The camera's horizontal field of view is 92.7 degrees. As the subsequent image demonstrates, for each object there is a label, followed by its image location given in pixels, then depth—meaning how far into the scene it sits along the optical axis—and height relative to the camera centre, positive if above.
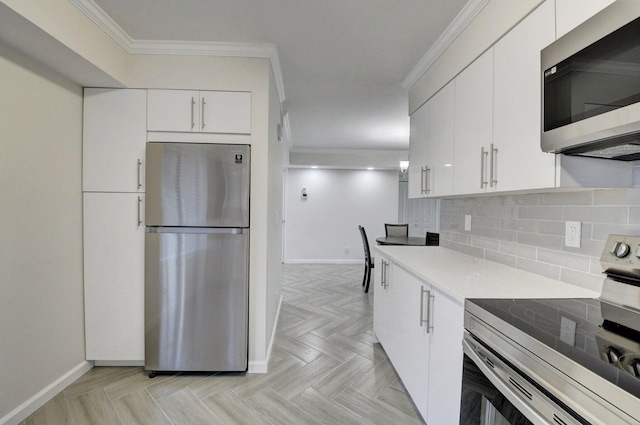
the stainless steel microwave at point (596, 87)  0.87 +0.40
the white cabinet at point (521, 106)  1.27 +0.48
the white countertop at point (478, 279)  1.33 -0.35
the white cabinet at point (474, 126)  1.64 +0.49
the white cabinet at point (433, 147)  2.07 +0.48
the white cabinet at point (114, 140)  2.21 +0.46
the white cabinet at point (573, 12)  1.06 +0.73
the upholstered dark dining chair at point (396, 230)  5.37 -0.38
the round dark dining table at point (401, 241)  4.22 -0.46
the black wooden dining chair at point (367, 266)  4.57 -0.87
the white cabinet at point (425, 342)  1.36 -0.72
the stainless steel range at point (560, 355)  0.69 -0.38
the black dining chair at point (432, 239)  3.94 -0.39
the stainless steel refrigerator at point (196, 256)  2.16 -0.37
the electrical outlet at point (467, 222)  2.35 -0.10
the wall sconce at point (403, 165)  5.46 +0.79
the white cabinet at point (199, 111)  2.22 +0.69
